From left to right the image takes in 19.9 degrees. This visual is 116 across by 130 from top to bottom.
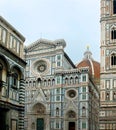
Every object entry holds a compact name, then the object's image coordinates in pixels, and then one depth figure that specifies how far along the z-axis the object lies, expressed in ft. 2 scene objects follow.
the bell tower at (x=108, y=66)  130.72
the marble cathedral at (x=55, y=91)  154.40
